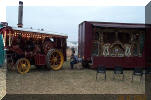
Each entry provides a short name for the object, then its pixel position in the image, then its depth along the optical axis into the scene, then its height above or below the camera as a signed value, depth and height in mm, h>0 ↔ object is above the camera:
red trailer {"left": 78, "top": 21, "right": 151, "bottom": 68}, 16250 +421
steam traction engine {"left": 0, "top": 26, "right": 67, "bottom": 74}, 13398 +119
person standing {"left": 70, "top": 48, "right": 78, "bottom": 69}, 16864 -658
